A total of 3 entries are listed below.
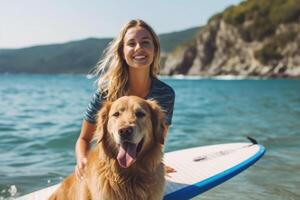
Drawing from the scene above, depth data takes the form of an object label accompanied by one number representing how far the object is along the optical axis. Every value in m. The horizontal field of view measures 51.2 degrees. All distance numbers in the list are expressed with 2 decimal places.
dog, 2.55
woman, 3.09
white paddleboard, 3.57
